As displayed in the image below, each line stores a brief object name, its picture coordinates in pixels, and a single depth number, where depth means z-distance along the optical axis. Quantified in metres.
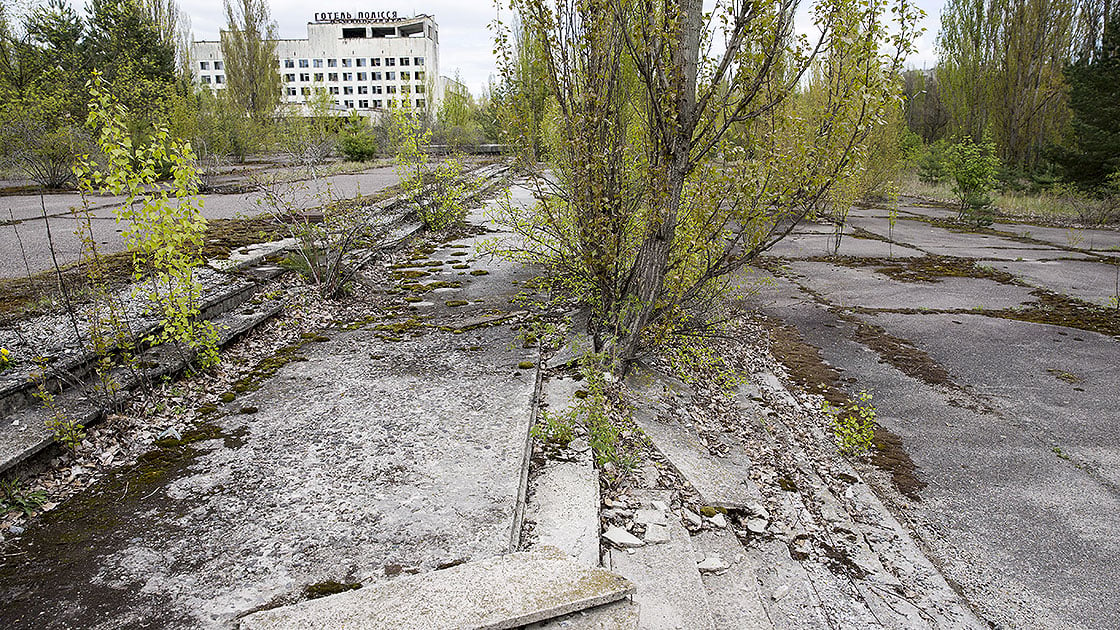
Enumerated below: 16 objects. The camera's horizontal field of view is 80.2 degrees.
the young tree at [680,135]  3.15
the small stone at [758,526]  2.54
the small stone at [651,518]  2.42
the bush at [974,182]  12.73
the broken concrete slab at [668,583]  1.88
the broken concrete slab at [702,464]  2.77
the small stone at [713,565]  2.23
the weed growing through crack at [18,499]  2.26
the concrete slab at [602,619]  1.77
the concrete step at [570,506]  2.15
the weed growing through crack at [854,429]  3.28
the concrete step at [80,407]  2.50
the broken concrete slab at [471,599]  1.73
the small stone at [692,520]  2.49
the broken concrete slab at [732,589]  1.97
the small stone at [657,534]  2.29
